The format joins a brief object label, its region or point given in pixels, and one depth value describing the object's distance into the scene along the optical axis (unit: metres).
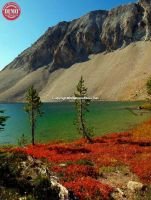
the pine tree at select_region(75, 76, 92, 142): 54.54
